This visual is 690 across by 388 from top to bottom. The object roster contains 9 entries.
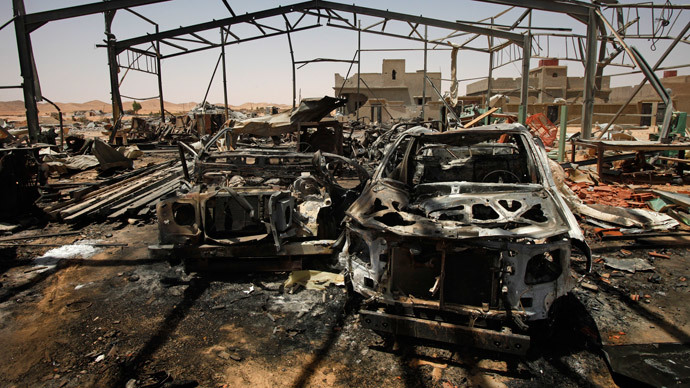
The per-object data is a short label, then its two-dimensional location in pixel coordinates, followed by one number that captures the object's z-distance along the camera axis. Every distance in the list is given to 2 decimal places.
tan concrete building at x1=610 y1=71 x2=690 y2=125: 22.50
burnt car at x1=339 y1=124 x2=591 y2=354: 2.70
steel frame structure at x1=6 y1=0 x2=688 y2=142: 9.69
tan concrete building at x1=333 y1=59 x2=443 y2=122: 35.97
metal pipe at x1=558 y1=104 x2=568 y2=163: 10.90
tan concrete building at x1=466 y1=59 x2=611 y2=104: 31.45
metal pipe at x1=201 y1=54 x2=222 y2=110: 14.07
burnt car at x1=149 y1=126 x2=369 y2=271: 4.27
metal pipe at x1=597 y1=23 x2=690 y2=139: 8.58
